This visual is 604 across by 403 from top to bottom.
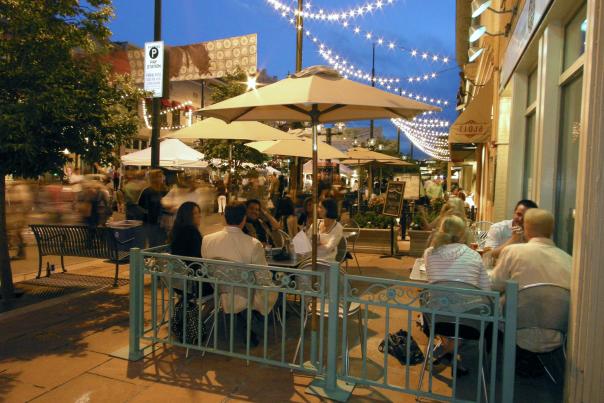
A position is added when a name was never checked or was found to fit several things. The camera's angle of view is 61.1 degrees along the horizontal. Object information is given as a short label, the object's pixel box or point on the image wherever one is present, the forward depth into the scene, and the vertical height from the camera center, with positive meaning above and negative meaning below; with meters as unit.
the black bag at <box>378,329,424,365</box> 4.50 -1.51
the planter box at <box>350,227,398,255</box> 10.73 -1.28
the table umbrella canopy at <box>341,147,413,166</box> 13.09 +0.61
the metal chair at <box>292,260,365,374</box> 3.87 -1.06
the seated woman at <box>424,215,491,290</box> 4.06 -0.62
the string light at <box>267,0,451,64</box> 12.22 +4.27
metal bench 7.00 -0.95
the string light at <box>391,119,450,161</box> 25.93 +2.52
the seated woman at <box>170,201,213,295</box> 5.00 -0.61
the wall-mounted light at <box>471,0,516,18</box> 8.05 +2.87
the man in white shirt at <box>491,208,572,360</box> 3.78 -0.62
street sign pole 10.75 +1.16
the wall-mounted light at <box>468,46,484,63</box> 10.39 +2.67
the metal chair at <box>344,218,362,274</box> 10.48 -0.97
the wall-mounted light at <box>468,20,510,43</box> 8.27 +2.46
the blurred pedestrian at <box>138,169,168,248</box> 8.05 -0.66
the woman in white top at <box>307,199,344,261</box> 5.93 -0.65
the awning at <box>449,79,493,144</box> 12.53 +1.45
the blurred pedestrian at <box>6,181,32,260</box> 8.84 -0.93
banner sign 17.38 +4.29
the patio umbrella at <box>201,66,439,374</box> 3.88 +0.64
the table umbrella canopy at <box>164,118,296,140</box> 7.26 +0.66
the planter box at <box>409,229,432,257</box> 10.41 -1.23
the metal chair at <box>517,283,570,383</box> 3.65 -0.89
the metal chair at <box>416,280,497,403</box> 3.51 -0.88
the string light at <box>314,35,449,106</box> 15.40 +3.54
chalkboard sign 10.94 -0.42
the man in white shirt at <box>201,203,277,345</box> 4.55 -0.66
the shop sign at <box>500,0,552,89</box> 5.95 +2.10
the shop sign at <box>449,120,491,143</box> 12.54 +1.27
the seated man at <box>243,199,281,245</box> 7.19 -0.68
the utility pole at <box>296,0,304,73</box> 13.77 +3.94
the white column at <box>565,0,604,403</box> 3.03 -0.35
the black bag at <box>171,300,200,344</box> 4.65 -1.37
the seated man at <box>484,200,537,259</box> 5.23 -0.55
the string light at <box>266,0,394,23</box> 11.41 +4.08
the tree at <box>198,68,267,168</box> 16.09 +1.02
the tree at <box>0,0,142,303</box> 5.58 +0.93
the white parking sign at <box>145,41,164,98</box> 11.09 +2.30
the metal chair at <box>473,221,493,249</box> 7.25 -0.79
